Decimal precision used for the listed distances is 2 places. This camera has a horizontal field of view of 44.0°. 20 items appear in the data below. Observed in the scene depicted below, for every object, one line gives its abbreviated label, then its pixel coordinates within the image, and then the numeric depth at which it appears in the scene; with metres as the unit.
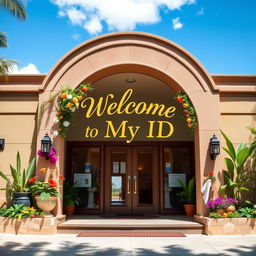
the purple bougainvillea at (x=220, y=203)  8.39
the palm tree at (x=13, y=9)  10.60
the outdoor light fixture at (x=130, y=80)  10.66
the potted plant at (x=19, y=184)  8.63
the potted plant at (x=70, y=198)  10.94
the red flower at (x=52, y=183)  8.45
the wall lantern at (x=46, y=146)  8.62
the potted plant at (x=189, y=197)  10.84
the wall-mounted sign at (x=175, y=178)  11.99
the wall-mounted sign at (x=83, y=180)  12.07
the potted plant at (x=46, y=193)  8.31
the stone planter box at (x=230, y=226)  8.16
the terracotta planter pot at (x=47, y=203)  8.33
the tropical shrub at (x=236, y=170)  8.73
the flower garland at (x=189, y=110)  9.16
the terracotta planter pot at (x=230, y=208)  8.38
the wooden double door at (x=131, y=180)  11.82
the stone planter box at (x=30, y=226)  8.19
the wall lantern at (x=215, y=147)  8.70
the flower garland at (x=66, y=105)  8.92
